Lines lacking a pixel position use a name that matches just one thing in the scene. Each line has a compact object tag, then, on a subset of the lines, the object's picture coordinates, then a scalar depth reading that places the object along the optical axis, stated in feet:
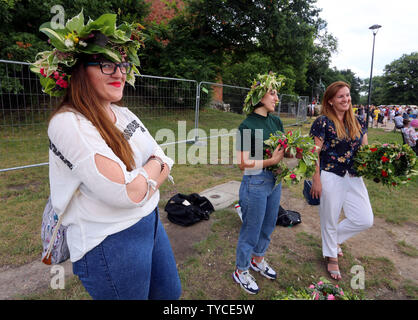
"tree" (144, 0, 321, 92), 45.09
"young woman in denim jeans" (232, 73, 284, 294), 8.16
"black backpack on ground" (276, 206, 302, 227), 13.70
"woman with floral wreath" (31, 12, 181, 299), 3.69
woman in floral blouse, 9.67
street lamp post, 53.39
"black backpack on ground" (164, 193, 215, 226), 13.23
